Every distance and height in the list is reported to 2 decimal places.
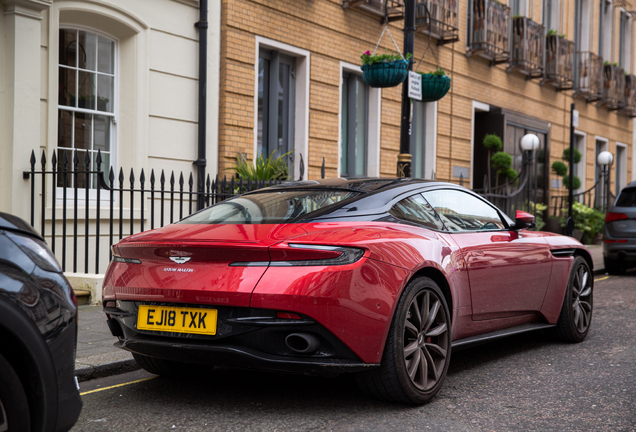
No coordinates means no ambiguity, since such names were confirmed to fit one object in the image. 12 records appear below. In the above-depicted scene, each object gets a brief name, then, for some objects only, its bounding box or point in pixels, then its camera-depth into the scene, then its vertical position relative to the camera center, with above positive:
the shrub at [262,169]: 10.15 +0.32
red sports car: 3.69 -0.51
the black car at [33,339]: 2.44 -0.54
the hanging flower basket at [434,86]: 9.64 +1.48
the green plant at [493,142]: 16.72 +1.25
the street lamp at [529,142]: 16.41 +1.25
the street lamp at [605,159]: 20.56 +1.13
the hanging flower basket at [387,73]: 8.94 +1.52
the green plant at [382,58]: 8.97 +1.70
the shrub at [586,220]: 19.30 -0.61
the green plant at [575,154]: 19.53 +1.19
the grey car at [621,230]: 12.16 -0.54
